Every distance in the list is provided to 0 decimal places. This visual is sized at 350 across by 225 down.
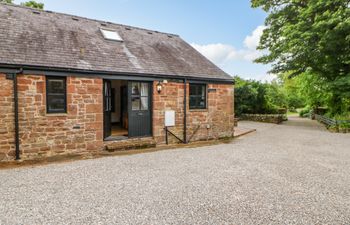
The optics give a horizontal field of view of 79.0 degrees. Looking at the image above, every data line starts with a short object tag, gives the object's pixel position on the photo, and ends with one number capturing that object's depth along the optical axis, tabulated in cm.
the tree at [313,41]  1241
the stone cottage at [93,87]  641
